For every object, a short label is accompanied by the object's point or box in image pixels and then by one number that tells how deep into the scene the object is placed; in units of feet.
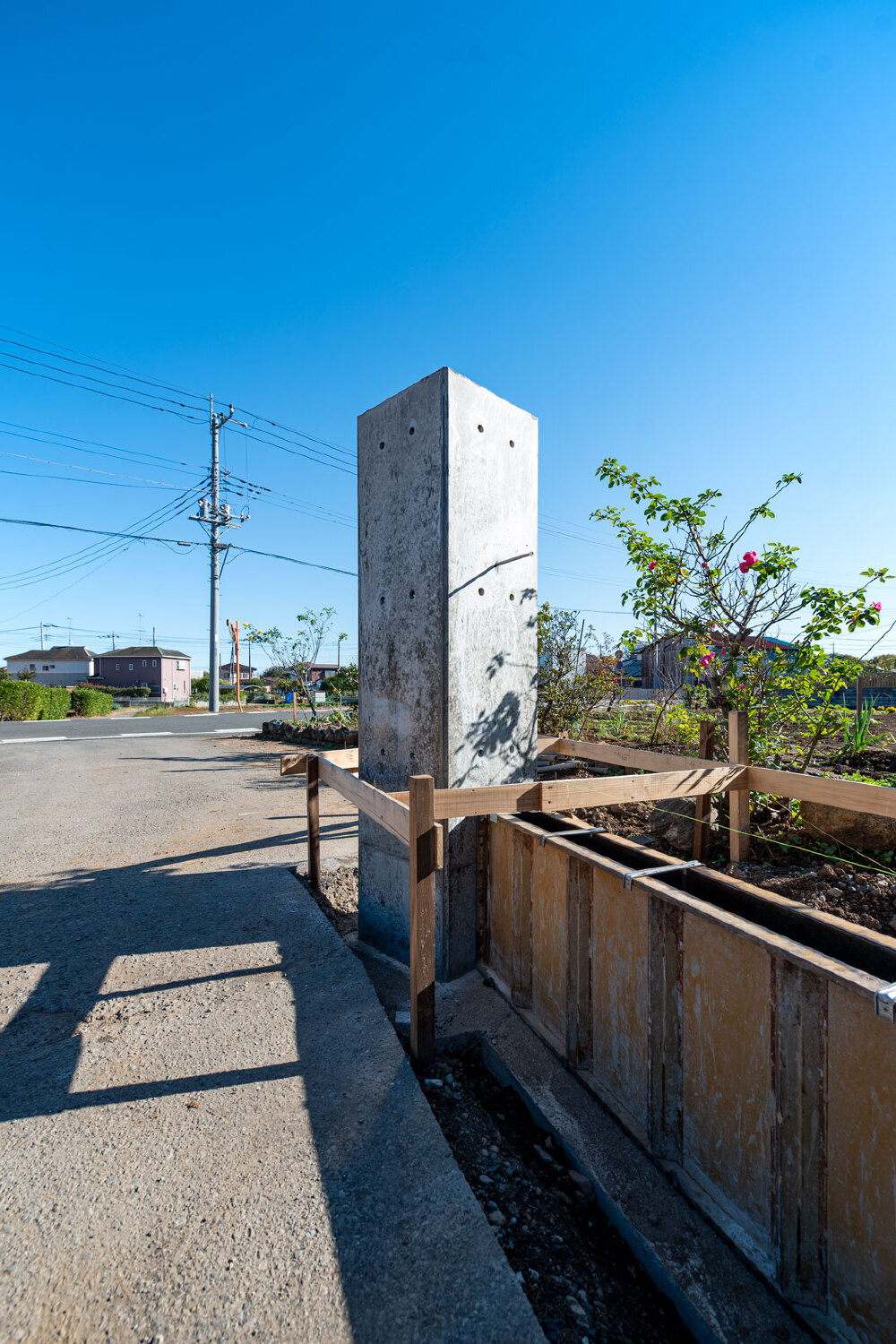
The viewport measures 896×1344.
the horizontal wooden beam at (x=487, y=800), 7.96
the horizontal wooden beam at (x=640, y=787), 8.78
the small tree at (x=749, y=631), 12.43
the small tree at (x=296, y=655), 51.21
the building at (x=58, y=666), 218.18
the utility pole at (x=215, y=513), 93.15
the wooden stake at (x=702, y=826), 12.04
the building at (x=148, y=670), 202.80
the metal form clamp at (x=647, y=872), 6.49
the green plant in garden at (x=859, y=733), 16.88
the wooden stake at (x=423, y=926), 7.52
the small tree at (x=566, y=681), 23.77
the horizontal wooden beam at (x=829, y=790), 8.00
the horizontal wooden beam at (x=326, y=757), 12.71
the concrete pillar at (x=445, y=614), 10.24
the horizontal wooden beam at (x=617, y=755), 11.73
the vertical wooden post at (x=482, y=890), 10.39
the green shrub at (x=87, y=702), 82.28
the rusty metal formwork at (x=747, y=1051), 4.44
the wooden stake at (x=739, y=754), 10.97
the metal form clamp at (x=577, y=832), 7.95
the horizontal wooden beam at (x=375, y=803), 7.87
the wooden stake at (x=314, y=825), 13.14
